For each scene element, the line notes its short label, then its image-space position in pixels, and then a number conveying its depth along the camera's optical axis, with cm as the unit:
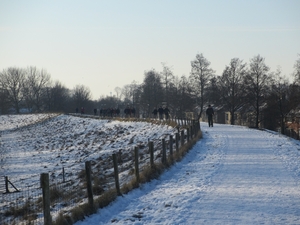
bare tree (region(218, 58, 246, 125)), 6122
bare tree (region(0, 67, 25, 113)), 10474
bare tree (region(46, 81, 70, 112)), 10450
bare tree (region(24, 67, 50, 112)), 10856
